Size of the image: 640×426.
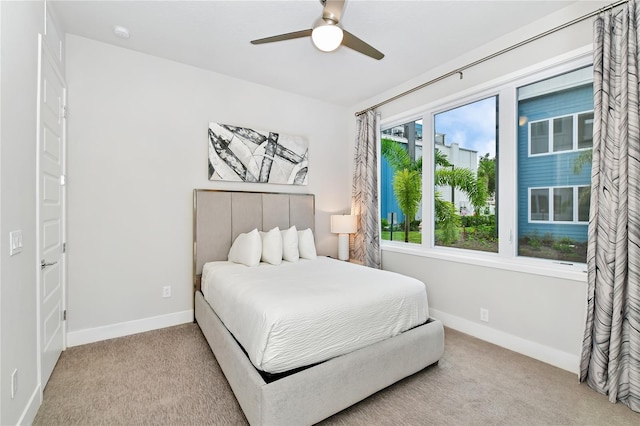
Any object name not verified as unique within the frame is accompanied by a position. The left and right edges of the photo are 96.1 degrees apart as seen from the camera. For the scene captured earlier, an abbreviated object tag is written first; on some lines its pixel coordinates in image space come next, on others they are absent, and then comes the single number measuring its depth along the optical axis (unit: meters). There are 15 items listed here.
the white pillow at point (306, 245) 3.41
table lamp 3.98
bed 1.51
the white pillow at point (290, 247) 3.22
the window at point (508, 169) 2.38
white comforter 1.59
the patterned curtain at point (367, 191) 3.91
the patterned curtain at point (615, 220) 1.86
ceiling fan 1.82
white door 1.92
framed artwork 3.35
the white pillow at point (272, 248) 3.05
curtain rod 2.03
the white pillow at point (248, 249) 2.95
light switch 1.46
